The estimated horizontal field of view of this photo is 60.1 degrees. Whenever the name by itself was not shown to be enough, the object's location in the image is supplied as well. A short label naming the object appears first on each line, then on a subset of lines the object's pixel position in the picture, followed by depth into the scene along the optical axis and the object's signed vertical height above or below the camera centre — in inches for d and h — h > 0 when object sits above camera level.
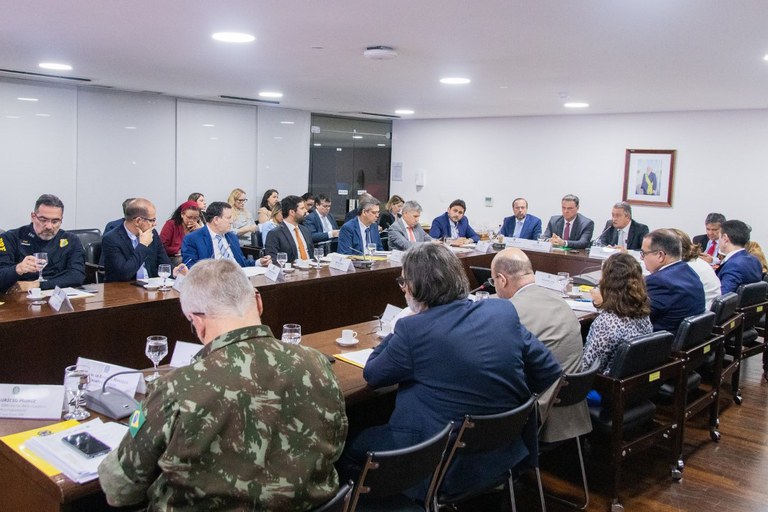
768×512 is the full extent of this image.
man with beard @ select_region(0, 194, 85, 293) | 161.8 -19.2
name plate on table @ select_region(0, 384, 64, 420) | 81.7 -28.5
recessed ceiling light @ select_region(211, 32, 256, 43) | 170.1 +37.4
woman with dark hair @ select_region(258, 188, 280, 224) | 360.6 -12.1
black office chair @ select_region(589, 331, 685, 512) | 121.3 -37.1
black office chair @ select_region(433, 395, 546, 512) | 87.1 -33.0
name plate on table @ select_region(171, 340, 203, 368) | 97.3 -25.6
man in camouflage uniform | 58.6 -22.8
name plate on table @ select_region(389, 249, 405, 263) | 235.3 -24.1
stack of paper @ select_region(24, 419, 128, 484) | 68.2 -30.0
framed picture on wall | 342.6 +12.6
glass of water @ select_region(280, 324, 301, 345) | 110.9 -25.0
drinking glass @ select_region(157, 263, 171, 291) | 165.9 -23.6
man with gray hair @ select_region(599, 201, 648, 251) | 277.7 -12.7
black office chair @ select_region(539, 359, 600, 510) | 107.2 -31.5
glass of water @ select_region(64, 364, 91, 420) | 82.7 -27.5
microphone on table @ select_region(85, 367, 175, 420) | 82.5 -28.8
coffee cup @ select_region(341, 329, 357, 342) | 119.9 -27.1
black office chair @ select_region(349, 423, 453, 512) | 75.5 -33.1
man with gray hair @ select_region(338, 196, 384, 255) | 245.9 -17.0
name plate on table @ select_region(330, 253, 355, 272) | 209.9 -24.6
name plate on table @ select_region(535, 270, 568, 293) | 184.4 -23.9
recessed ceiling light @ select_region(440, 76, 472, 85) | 236.4 +40.1
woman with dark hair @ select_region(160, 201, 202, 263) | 254.2 -18.6
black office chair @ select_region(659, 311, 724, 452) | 141.6 -35.2
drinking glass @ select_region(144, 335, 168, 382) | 95.2 -24.9
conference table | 74.2 -33.1
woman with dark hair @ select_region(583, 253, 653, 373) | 127.6 -20.9
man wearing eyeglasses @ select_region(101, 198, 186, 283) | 176.2 -19.6
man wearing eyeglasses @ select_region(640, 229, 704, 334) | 149.9 -19.0
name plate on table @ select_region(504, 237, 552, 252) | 275.4 -21.0
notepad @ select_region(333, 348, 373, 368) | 107.9 -28.4
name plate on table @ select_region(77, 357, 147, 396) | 89.4 -27.5
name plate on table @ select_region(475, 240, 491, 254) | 272.0 -22.3
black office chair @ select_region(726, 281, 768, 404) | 187.9 -31.9
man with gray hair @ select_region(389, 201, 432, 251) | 260.2 -16.2
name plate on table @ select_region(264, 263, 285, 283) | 185.3 -25.5
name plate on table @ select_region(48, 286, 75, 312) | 138.0 -27.0
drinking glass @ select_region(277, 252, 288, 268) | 195.2 -22.1
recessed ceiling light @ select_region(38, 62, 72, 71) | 237.2 +38.6
